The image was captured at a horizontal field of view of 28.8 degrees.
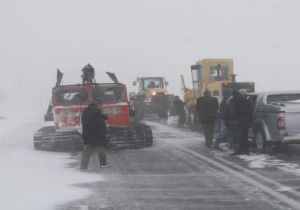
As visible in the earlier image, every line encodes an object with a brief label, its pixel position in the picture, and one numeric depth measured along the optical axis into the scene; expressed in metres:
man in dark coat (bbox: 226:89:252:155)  13.96
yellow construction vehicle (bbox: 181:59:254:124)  24.45
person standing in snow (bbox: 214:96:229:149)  15.27
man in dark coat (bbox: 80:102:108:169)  12.02
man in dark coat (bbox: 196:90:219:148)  15.79
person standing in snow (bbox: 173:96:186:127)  25.25
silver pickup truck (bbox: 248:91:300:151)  13.30
